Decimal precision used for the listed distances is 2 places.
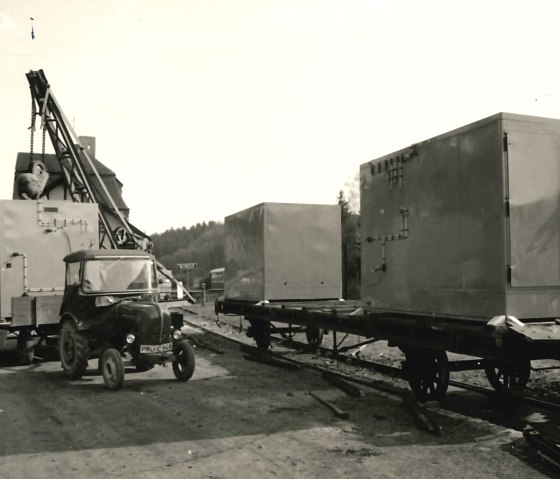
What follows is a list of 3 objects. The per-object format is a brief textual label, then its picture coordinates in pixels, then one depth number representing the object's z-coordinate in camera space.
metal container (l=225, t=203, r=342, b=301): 12.46
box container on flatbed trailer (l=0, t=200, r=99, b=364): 11.04
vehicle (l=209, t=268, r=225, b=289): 49.75
